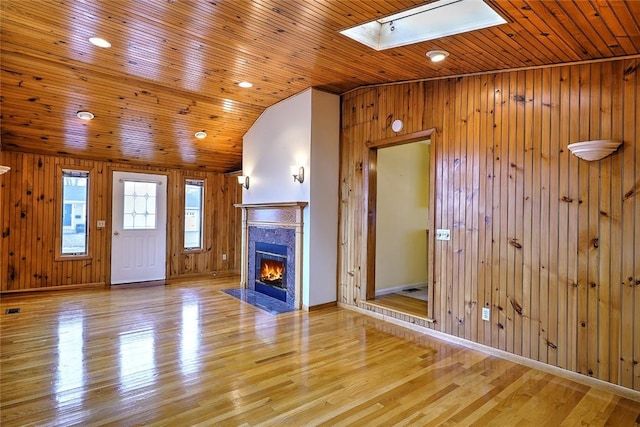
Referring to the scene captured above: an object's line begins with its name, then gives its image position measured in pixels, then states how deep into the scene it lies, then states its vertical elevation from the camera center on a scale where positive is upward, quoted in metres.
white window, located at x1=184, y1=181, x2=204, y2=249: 7.21 +0.01
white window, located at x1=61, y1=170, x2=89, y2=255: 5.99 +0.03
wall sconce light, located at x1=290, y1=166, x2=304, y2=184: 4.83 +0.57
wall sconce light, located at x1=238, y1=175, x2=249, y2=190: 6.04 +0.57
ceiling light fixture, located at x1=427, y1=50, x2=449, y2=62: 3.08 +1.40
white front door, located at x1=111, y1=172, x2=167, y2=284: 6.38 -0.24
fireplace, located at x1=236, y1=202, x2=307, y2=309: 4.88 -0.52
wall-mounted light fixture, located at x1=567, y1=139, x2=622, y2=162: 2.64 +0.52
